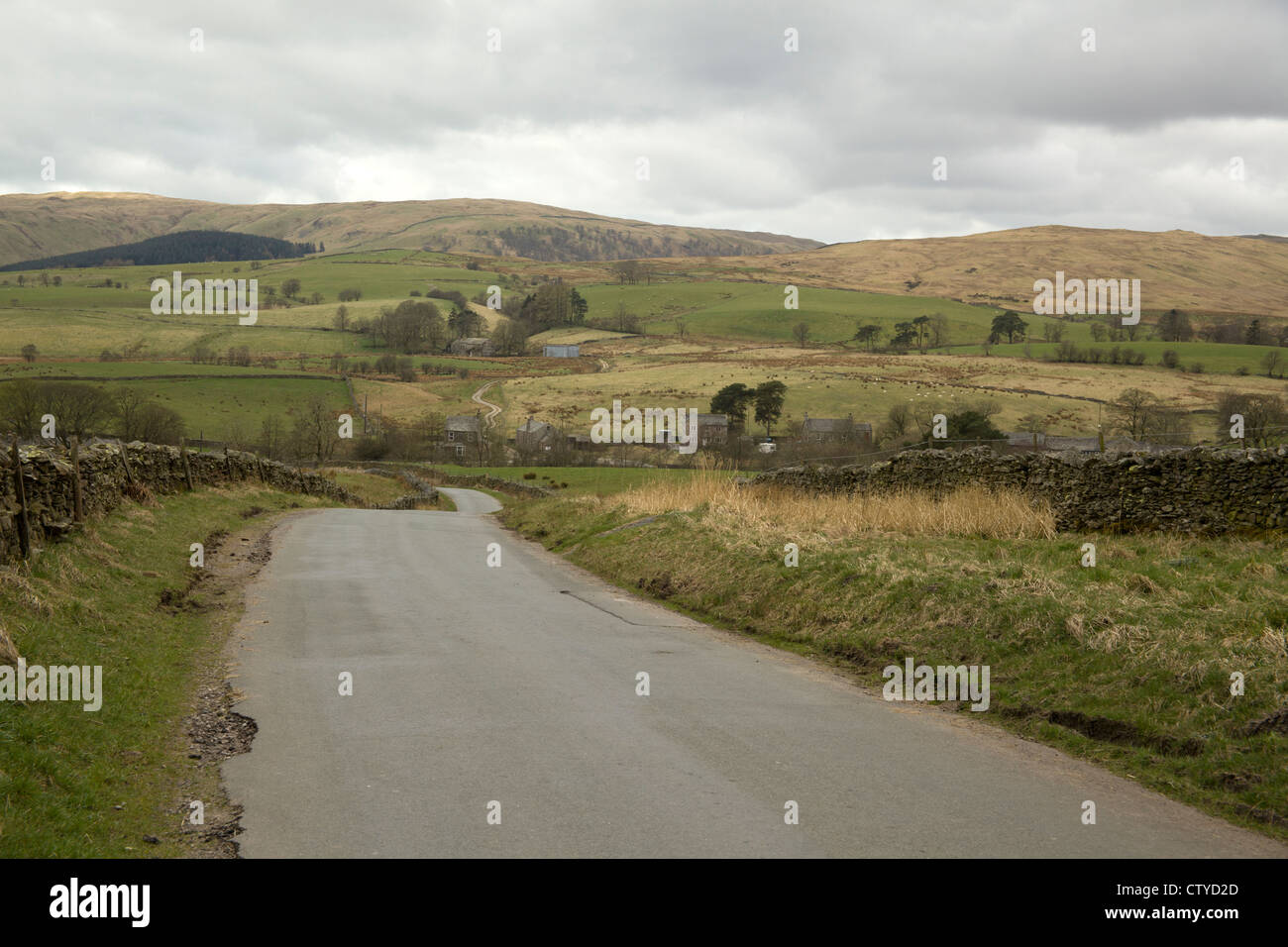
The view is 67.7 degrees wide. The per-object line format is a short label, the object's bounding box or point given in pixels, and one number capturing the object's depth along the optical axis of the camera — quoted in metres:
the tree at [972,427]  54.97
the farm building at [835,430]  66.31
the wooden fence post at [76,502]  15.57
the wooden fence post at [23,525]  12.09
